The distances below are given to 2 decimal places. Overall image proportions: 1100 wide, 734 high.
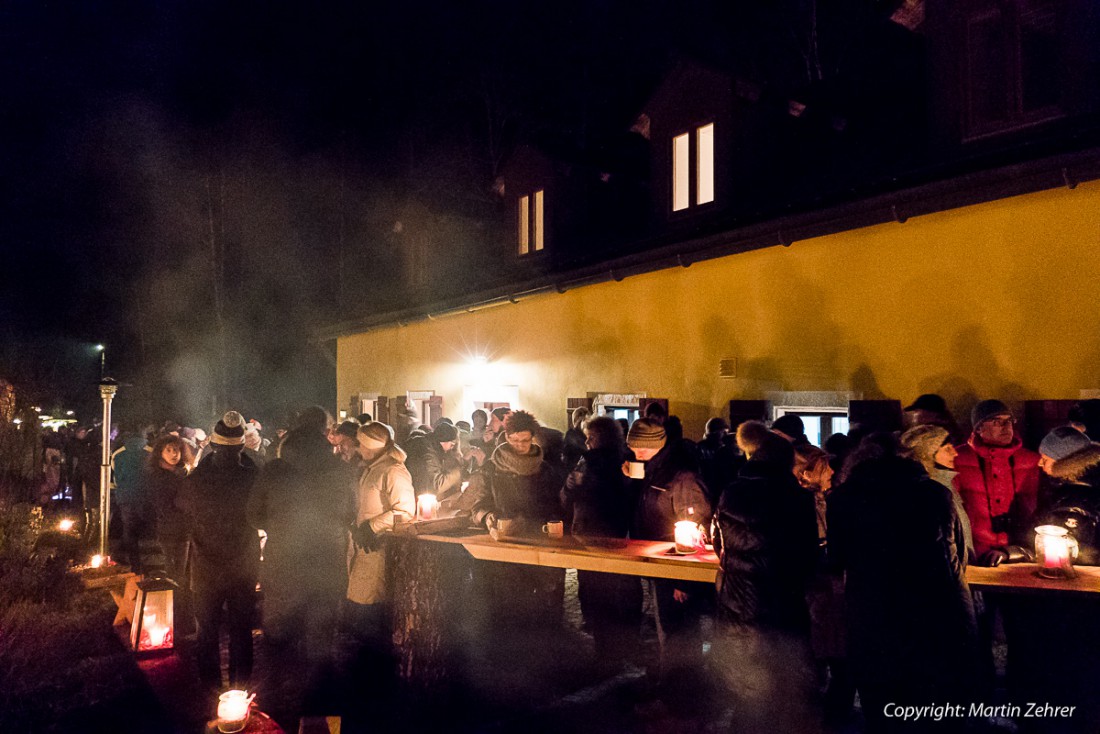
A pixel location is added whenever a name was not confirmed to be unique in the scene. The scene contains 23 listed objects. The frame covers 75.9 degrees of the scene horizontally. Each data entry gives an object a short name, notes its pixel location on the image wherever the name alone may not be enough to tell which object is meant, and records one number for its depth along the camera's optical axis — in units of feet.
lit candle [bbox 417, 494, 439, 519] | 18.40
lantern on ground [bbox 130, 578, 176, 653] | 18.69
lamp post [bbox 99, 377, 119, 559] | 25.02
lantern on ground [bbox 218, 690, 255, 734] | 11.60
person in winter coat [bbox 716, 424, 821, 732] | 12.32
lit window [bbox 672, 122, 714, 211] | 32.37
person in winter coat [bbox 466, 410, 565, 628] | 18.03
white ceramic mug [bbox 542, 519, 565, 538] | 17.33
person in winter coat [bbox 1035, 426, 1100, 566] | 13.84
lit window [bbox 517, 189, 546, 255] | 42.55
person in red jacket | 15.79
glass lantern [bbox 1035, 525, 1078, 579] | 13.02
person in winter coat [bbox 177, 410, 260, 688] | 16.44
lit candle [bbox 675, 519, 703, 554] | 15.33
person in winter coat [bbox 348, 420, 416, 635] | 17.80
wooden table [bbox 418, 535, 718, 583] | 14.52
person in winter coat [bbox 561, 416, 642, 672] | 17.89
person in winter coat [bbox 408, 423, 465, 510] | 23.38
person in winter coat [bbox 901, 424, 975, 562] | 13.76
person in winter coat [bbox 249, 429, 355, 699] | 16.98
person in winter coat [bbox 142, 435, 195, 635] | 19.81
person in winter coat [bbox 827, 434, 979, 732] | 11.12
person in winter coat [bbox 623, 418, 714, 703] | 16.35
